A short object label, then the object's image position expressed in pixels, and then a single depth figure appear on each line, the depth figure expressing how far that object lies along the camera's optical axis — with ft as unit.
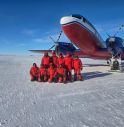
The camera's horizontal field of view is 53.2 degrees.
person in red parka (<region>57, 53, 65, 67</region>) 25.37
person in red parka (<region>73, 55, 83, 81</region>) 25.24
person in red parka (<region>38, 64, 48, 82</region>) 24.10
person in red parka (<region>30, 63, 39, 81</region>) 24.55
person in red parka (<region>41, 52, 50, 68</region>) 25.68
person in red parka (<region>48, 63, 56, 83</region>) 23.45
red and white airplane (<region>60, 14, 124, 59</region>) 33.05
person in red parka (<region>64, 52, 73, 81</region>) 25.03
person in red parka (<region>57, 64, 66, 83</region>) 23.41
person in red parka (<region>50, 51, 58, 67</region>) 26.40
